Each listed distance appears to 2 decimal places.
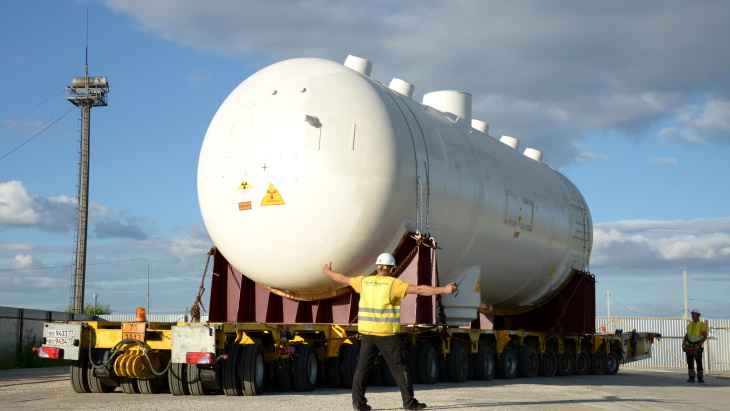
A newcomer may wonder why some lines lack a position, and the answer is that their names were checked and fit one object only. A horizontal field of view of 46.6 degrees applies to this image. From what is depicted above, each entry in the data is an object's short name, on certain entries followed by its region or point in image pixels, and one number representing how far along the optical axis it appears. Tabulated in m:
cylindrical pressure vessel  11.34
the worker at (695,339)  17.67
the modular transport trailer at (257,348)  10.14
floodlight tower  36.00
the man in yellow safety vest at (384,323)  8.73
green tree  41.39
